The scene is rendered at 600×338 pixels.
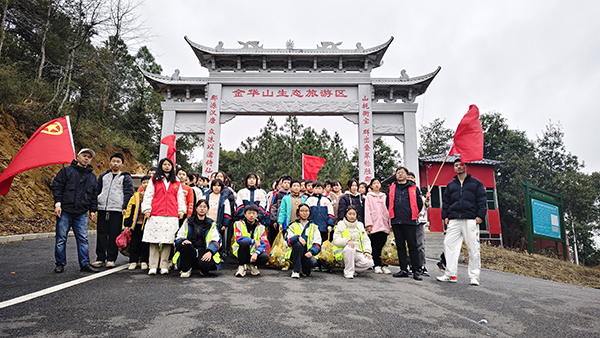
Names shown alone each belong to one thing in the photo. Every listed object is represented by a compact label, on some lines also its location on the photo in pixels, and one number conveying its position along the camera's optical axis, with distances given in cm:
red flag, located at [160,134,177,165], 854
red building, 1545
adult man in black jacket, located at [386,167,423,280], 467
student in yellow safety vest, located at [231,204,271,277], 426
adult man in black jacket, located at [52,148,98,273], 405
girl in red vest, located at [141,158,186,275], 414
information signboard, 992
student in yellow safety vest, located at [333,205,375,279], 457
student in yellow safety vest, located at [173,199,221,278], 409
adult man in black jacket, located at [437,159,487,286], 436
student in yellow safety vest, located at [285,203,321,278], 437
